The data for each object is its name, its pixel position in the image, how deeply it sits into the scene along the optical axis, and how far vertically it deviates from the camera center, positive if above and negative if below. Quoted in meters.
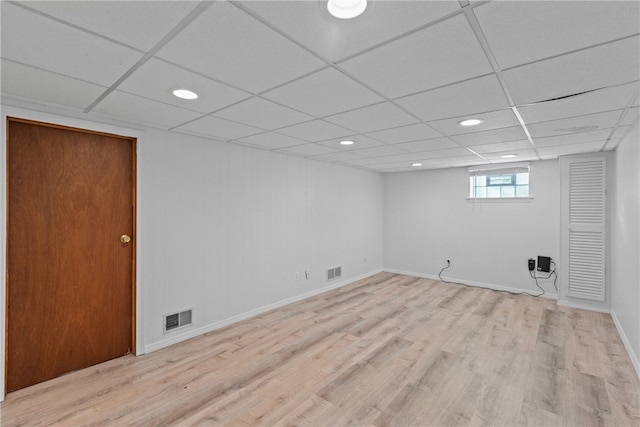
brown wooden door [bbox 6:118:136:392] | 2.39 -0.35
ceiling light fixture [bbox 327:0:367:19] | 1.18 +0.83
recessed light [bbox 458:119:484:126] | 2.70 +0.84
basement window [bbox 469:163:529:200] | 5.14 +0.59
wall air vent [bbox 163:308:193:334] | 3.19 -1.19
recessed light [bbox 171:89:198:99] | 2.07 +0.83
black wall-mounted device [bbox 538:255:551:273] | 4.86 -0.81
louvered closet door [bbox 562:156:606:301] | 4.23 -0.18
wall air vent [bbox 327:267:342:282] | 5.36 -1.10
